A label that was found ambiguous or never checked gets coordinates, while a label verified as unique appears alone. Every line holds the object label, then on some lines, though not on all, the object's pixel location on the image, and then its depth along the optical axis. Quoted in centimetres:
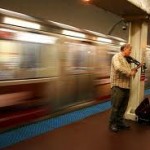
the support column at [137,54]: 633
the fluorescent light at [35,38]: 515
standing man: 520
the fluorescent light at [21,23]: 487
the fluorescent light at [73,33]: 650
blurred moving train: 494
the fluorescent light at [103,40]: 814
